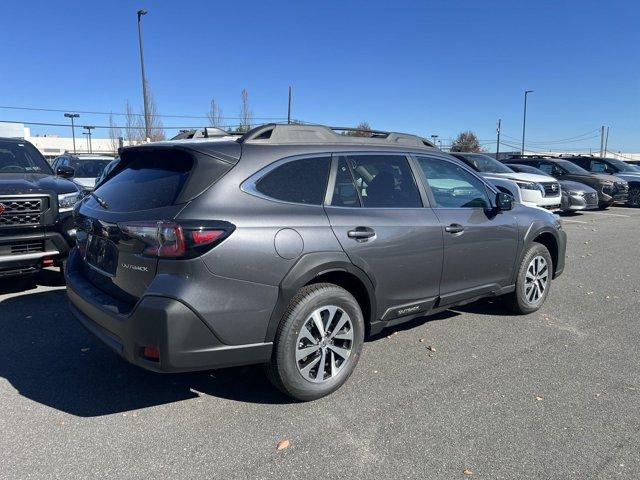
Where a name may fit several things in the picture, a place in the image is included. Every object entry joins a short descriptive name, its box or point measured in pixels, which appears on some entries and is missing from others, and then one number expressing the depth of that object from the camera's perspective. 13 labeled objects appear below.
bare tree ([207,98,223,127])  42.05
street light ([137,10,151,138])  21.55
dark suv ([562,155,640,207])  19.15
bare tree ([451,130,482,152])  73.95
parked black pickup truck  5.20
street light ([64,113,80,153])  52.51
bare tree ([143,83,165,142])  40.91
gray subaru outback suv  2.94
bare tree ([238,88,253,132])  42.47
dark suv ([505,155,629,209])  17.30
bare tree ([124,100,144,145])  49.53
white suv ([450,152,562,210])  13.12
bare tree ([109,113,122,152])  52.19
